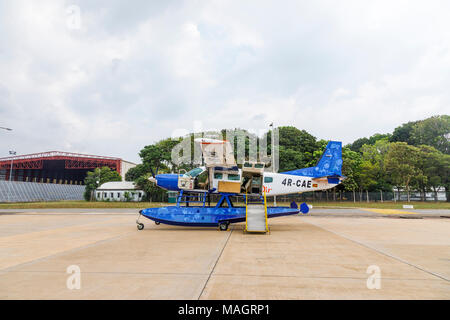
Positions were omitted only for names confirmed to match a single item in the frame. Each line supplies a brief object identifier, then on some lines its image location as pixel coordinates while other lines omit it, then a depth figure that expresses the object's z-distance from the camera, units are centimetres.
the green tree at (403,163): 4041
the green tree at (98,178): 5550
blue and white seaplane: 1137
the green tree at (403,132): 5864
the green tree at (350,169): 3903
